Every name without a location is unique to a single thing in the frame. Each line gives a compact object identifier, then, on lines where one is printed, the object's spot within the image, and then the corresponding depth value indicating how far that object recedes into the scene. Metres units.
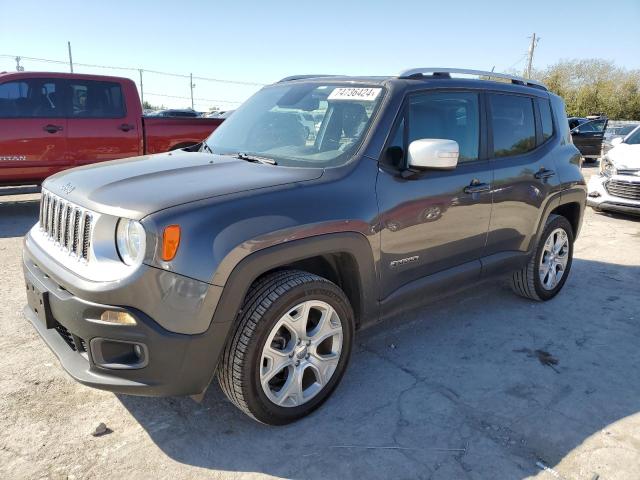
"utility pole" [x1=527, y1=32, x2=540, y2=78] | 48.12
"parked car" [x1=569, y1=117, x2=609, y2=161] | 17.69
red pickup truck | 7.25
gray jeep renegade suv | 2.24
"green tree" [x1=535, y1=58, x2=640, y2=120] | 45.94
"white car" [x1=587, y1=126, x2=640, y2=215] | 8.00
